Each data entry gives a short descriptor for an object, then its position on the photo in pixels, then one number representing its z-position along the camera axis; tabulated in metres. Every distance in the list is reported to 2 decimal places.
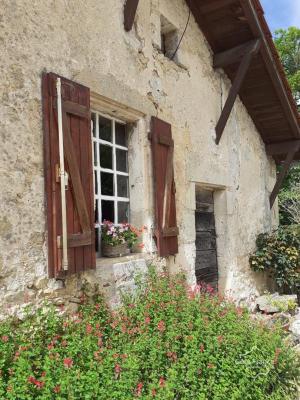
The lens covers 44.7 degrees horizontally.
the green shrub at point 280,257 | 6.57
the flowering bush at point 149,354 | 1.98
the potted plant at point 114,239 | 3.60
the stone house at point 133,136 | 2.72
